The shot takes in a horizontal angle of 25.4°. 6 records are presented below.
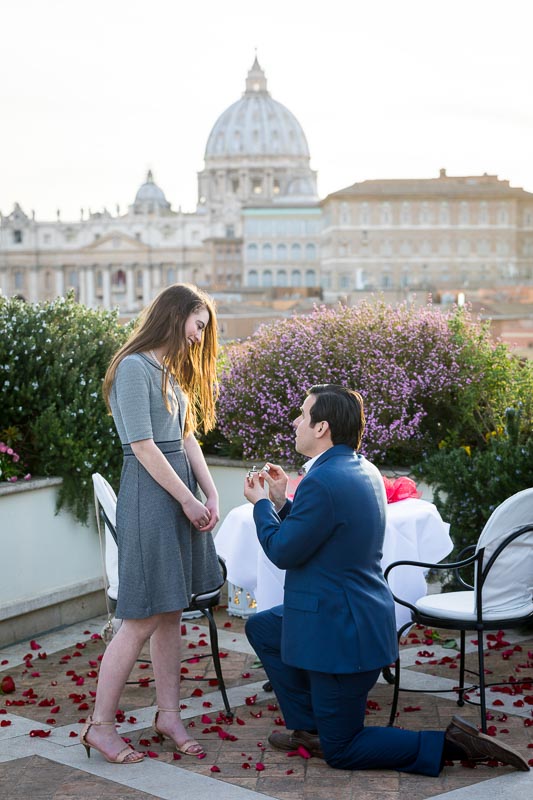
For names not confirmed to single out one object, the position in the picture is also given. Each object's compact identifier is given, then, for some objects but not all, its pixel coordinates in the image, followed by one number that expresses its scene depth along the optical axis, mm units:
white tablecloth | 4621
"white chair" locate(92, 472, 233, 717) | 4406
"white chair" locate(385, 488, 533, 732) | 4145
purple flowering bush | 6691
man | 3590
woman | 3848
